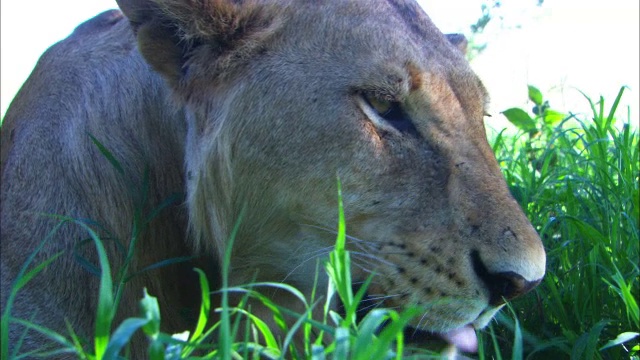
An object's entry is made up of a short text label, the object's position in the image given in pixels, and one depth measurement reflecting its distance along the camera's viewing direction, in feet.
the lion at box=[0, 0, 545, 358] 3.27
